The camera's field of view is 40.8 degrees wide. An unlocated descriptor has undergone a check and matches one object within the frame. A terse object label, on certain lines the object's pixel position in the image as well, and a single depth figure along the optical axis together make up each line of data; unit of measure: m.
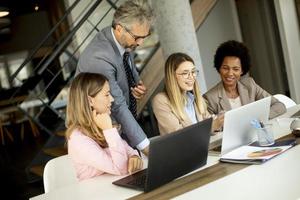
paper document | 1.78
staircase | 4.57
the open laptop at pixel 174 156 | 1.57
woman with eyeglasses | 2.60
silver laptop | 1.93
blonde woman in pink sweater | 1.99
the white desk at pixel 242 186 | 1.43
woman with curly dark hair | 2.96
